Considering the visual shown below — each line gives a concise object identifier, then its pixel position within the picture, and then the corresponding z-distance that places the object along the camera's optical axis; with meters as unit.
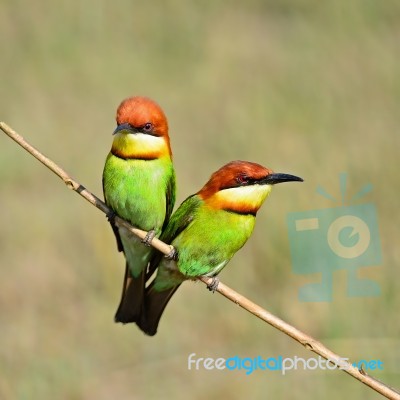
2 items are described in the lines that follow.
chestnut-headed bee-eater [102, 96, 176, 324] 4.86
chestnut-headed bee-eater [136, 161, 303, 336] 4.75
